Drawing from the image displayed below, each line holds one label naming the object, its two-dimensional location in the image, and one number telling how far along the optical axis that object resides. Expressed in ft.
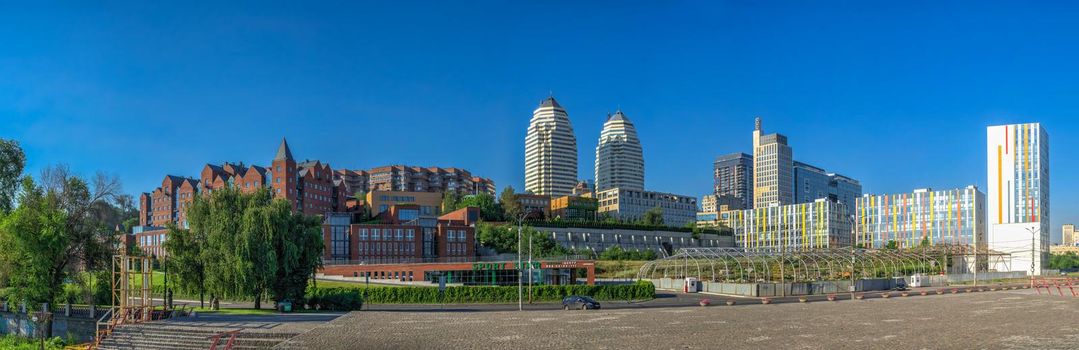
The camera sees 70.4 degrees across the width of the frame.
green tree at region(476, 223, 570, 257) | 384.06
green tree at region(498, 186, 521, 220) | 512.43
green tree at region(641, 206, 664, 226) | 567.01
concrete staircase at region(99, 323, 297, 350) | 122.52
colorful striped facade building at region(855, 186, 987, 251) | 563.07
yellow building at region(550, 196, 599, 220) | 593.83
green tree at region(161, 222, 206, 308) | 174.29
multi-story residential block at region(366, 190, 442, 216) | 493.11
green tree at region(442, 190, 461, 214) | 497.46
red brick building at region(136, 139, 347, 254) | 424.05
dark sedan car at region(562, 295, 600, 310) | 181.68
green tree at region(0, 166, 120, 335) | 156.97
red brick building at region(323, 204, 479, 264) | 346.33
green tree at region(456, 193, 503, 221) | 479.82
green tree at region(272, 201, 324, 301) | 172.65
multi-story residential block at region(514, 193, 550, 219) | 535.60
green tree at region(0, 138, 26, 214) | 239.30
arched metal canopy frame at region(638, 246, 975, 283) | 262.88
